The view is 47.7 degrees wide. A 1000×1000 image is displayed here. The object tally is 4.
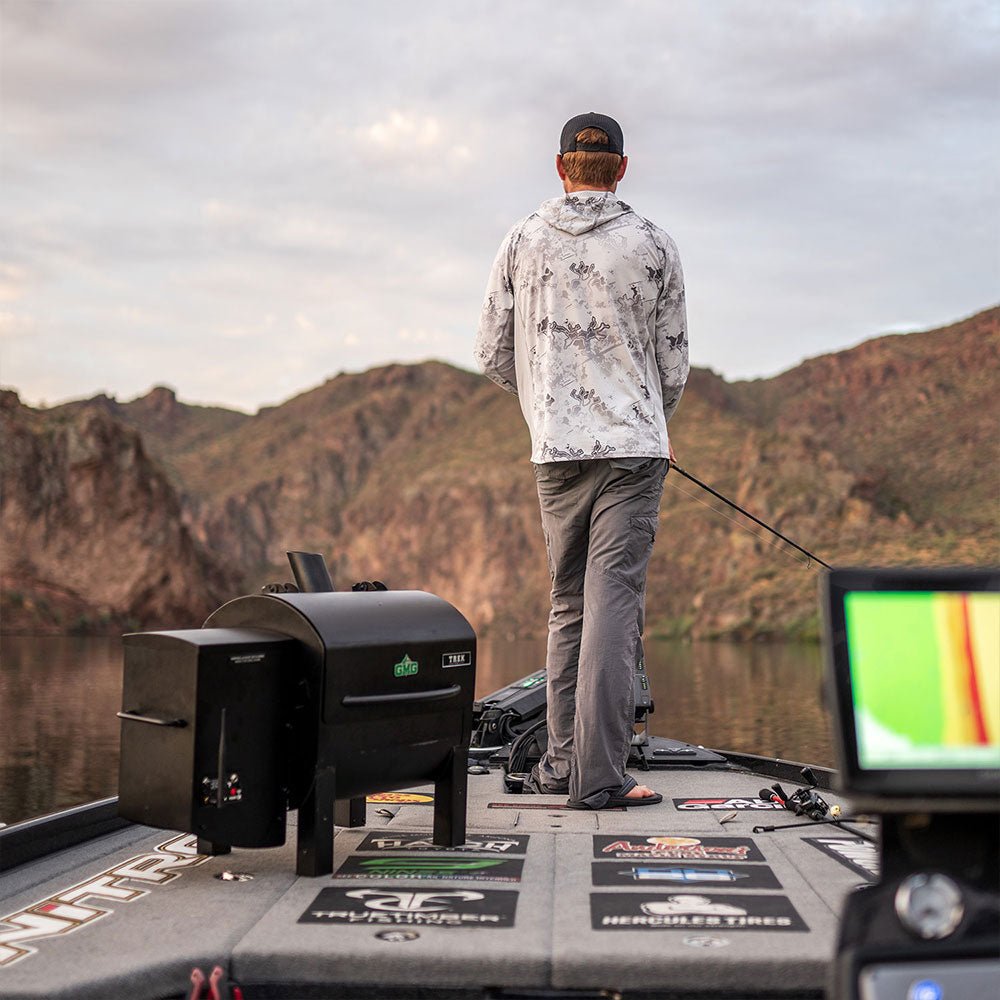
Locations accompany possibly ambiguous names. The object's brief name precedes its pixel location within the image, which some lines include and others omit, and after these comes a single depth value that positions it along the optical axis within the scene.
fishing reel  2.97
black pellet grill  2.29
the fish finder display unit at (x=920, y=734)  1.38
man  3.17
